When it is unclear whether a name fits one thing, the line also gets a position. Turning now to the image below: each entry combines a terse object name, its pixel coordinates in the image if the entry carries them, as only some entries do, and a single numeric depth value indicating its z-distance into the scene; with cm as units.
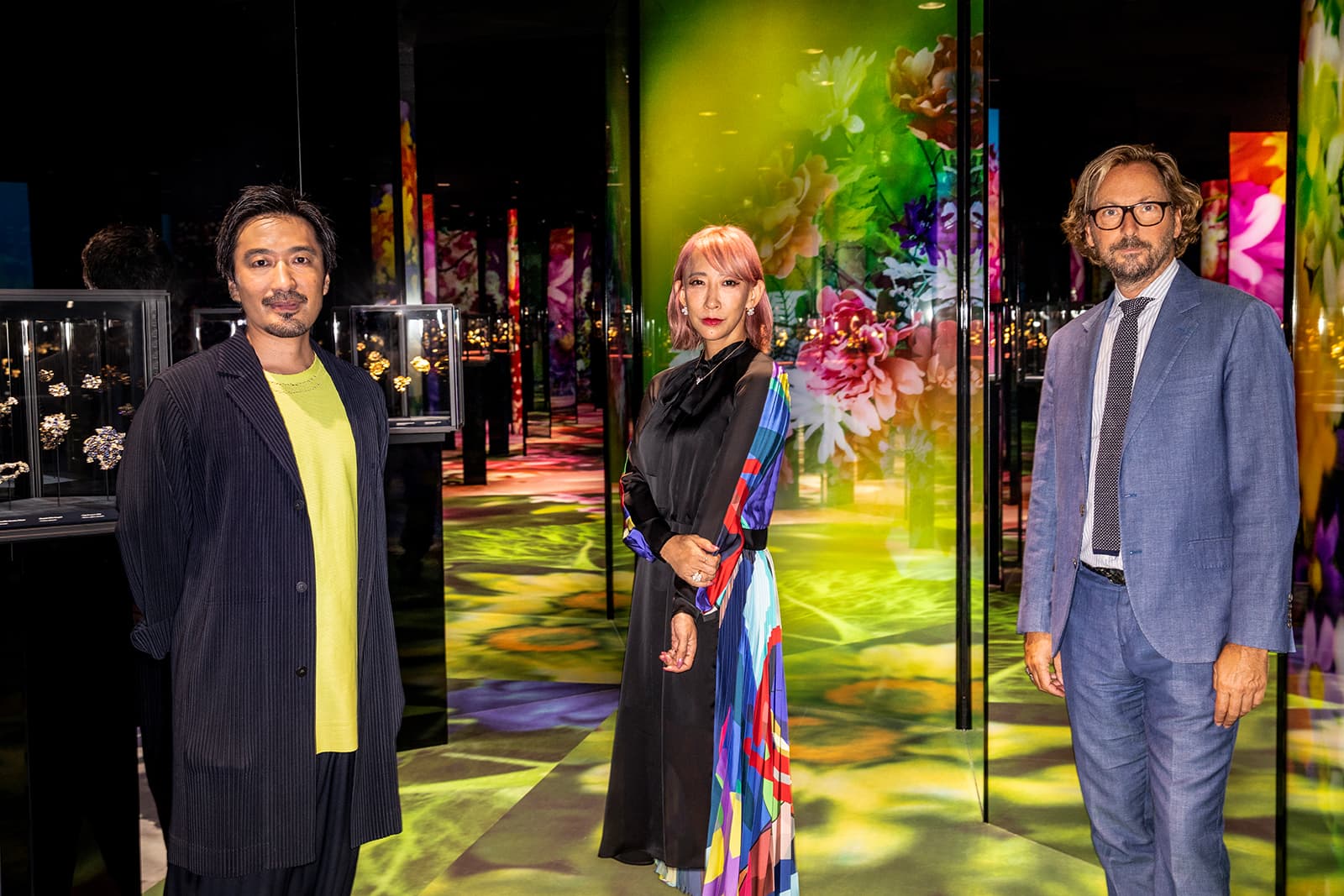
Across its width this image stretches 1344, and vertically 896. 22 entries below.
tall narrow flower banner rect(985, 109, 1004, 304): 437
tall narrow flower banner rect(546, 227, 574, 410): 1308
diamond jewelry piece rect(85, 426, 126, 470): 276
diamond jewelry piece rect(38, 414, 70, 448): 267
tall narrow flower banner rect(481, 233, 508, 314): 1445
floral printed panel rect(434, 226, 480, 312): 1469
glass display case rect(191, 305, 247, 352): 361
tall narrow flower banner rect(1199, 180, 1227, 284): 333
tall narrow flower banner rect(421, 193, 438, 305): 1195
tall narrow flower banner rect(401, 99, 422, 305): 487
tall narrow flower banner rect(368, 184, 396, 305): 396
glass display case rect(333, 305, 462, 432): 400
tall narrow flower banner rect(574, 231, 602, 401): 1272
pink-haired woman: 237
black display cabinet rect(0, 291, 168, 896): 247
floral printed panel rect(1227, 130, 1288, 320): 317
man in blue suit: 191
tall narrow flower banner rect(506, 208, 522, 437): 1296
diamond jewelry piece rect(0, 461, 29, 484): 262
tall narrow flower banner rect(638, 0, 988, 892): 413
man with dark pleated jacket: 186
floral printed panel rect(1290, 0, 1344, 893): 213
